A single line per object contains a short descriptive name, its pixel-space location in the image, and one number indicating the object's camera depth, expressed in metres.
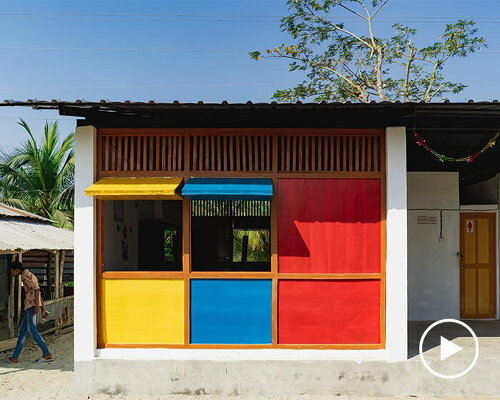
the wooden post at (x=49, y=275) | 10.97
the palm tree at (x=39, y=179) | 18.78
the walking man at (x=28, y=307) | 7.69
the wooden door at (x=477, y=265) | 9.06
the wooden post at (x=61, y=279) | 10.90
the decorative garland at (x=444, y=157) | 6.39
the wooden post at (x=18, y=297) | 9.35
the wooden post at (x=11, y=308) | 8.91
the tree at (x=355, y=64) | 18.19
